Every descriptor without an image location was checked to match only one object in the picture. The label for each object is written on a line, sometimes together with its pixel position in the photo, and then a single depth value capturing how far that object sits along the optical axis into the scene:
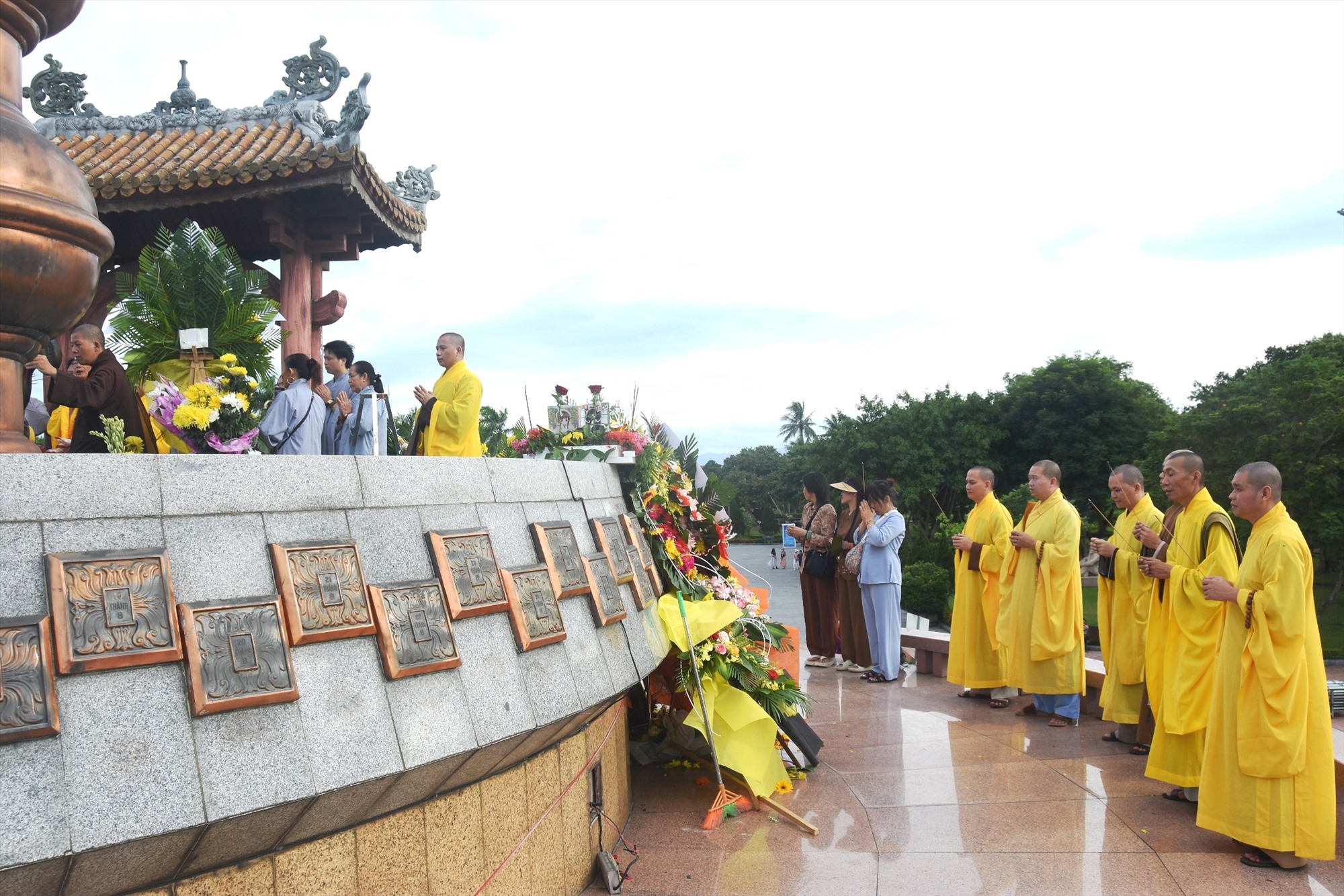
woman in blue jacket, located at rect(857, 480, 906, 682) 8.61
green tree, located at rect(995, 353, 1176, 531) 39.69
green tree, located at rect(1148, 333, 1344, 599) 24.17
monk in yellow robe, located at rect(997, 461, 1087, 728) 7.14
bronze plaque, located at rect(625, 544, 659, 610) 4.39
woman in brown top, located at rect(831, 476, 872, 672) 9.25
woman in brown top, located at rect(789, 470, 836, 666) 9.41
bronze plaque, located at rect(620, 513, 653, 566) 4.77
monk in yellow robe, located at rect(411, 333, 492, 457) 6.75
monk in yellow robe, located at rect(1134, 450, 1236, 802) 5.15
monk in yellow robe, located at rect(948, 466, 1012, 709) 7.98
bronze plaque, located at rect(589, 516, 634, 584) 4.15
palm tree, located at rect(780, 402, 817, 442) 75.94
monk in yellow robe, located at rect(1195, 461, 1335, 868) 4.33
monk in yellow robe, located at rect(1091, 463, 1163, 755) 6.43
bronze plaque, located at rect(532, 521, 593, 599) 3.58
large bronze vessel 3.16
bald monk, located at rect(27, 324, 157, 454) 5.11
